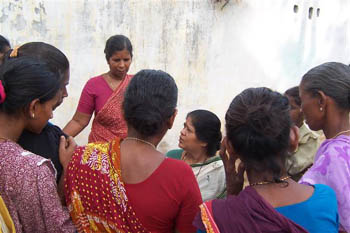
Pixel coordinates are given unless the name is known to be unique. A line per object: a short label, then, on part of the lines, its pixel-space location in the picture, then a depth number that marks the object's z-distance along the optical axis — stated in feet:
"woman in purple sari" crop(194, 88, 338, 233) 4.94
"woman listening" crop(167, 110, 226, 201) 8.63
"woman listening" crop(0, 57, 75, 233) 5.37
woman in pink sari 11.50
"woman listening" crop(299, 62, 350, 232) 6.08
